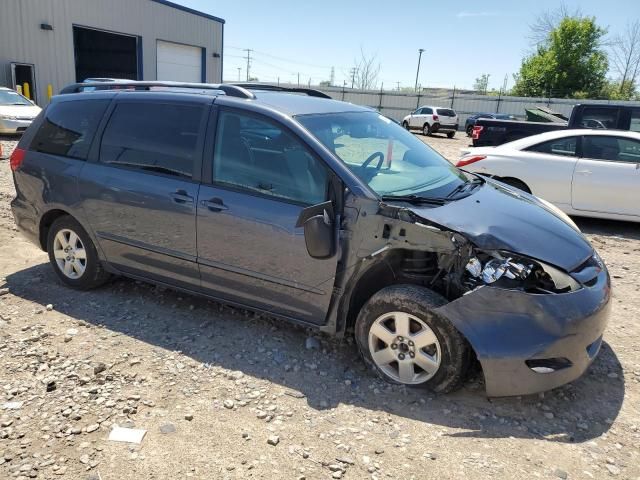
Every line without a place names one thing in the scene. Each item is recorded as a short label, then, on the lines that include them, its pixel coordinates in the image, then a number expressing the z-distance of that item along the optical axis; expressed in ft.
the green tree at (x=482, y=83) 232.73
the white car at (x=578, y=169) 22.74
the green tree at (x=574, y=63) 137.49
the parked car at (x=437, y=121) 94.38
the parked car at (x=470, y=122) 103.22
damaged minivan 9.51
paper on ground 8.75
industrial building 61.77
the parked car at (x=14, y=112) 45.96
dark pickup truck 30.66
